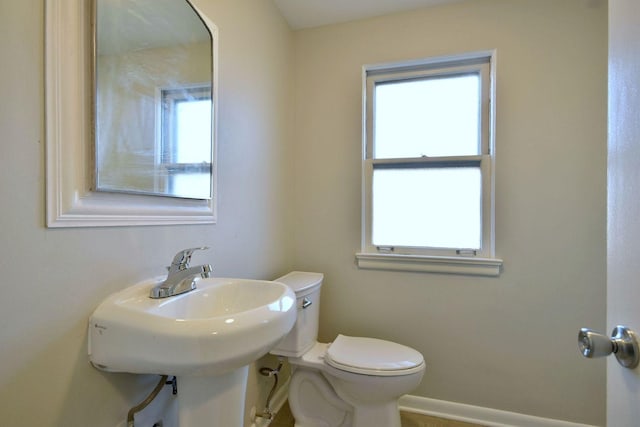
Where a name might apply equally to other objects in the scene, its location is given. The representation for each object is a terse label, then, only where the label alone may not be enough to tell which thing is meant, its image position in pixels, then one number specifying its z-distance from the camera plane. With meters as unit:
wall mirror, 0.64
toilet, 1.28
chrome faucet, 0.80
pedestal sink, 0.62
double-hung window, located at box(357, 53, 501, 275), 1.63
